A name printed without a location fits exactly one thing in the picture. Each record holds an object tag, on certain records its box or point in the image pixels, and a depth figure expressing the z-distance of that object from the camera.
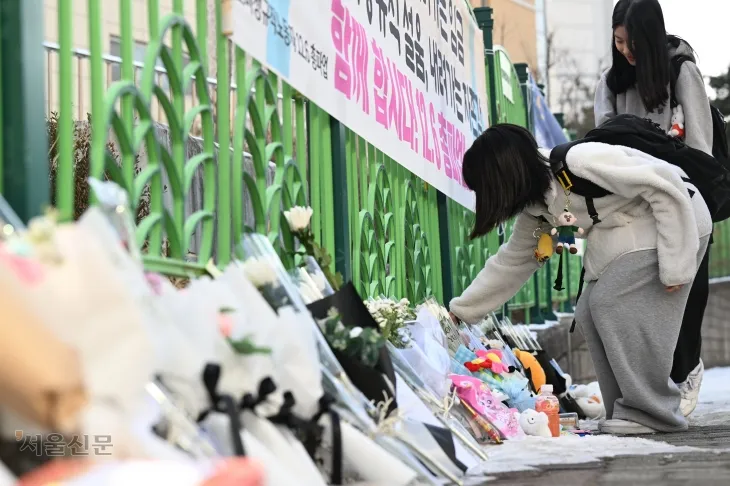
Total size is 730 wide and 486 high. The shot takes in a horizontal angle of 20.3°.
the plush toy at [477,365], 7.93
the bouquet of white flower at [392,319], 6.34
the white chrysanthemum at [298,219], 5.67
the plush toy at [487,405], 6.95
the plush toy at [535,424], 7.32
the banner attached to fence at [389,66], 5.76
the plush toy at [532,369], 9.85
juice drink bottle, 7.54
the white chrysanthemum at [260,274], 4.49
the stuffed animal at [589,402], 10.17
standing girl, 9.24
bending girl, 7.87
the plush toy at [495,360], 8.14
